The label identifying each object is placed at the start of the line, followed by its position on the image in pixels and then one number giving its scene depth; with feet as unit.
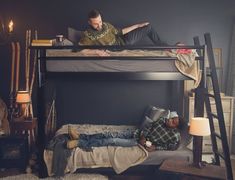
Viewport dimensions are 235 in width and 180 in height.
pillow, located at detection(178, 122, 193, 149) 12.92
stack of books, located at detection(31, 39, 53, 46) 13.76
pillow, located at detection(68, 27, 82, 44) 15.96
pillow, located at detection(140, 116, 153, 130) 14.06
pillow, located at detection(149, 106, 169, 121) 14.29
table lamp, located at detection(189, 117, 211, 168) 10.94
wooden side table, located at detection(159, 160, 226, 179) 10.49
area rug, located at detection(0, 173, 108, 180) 12.81
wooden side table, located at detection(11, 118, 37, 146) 14.48
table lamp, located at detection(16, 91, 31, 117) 14.60
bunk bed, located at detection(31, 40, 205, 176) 12.36
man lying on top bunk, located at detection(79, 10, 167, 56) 13.93
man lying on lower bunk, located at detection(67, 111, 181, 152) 12.84
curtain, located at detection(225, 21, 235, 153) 16.85
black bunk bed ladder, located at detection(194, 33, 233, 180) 11.47
